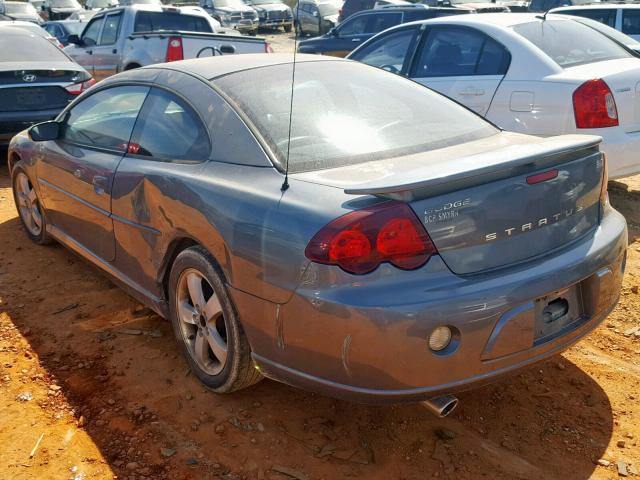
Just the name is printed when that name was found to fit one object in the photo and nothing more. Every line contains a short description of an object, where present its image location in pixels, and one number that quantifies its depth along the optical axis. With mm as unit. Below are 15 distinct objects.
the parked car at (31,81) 7453
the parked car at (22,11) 21188
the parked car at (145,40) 10078
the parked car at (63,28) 18484
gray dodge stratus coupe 2467
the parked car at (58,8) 25672
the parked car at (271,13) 26250
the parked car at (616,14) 10289
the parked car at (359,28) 13203
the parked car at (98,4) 23953
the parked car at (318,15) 21734
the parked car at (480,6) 14592
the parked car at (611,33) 6347
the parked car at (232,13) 24672
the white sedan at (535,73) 5348
